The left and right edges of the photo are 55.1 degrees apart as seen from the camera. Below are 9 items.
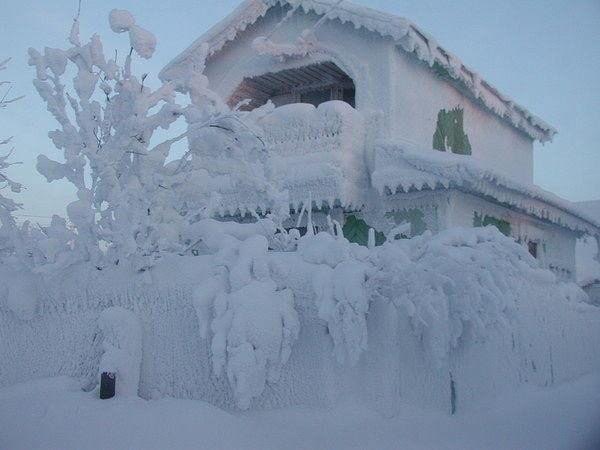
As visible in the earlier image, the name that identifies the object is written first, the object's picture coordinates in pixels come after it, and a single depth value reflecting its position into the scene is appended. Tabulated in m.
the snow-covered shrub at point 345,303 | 4.60
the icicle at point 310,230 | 6.10
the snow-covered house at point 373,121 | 10.40
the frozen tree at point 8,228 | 6.56
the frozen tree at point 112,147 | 6.01
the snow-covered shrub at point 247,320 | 4.64
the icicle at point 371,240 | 5.84
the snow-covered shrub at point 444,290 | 4.68
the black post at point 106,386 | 5.14
